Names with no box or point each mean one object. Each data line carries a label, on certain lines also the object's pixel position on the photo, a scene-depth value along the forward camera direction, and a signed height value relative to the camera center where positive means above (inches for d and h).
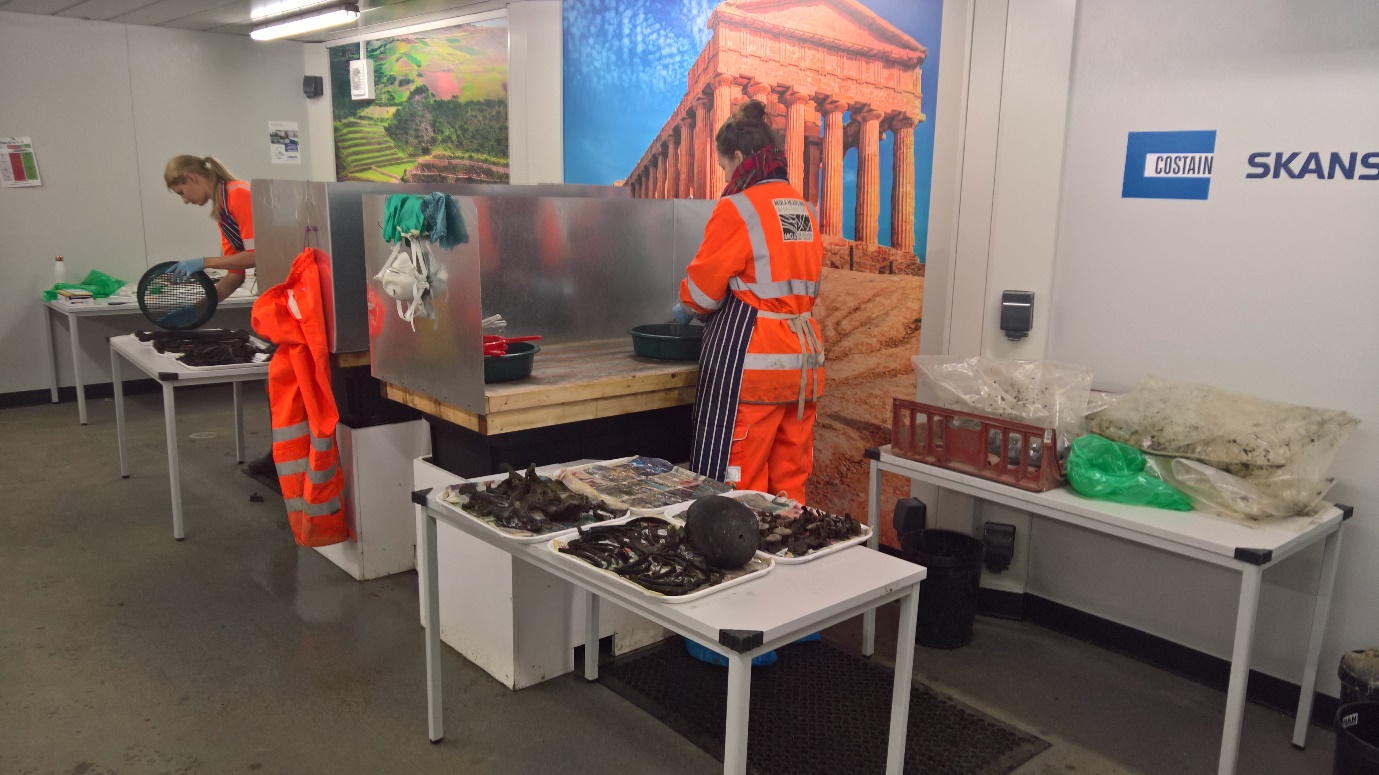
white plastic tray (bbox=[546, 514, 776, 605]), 69.9 -27.5
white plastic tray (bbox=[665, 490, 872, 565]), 77.7 -27.3
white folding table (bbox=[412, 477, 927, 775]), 66.1 -28.2
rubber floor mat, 103.0 -57.5
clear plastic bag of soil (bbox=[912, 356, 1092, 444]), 110.0 -19.4
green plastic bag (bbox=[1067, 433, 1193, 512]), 99.0 -26.2
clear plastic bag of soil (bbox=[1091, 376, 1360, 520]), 95.9 -22.7
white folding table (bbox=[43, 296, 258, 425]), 233.5 -26.3
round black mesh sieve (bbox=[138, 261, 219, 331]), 183.9 -18.1
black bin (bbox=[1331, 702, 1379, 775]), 85.7 -46.6
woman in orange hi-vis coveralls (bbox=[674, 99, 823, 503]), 117.3 -10.9
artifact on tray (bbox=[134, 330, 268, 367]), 163.8 -25.1
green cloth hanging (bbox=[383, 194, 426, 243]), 111.7 -0.7
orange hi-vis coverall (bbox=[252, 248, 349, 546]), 136.9 -27.5
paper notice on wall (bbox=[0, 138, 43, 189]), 243.9 +9.9
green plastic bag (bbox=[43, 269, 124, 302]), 250.4 -21.5
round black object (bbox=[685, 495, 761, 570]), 74.4 -24.5
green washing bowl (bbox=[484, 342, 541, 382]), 110.4 -17.7
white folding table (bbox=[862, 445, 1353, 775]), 88.0 -29.8
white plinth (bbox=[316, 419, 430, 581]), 144.5 -43.6
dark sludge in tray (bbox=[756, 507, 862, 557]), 80.2 -26.9
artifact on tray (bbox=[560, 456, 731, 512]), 92.6 -27.0
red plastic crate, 103.5 -25.4
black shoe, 199.0 -53.8
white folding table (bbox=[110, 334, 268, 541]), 154.9 -27.4
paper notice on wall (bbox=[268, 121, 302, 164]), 288.8 +19.7
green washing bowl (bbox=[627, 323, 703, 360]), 129.1 -17.3
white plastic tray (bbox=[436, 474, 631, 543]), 81.7 -27.5
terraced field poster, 244.3 +27.9
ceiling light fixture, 227.9 +46.7
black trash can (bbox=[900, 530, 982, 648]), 127.6 -49.9
